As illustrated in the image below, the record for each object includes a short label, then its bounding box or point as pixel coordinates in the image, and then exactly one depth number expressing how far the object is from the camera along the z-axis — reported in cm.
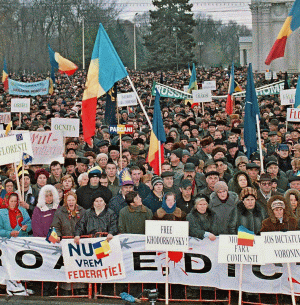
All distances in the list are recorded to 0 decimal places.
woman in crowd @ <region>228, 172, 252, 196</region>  1091
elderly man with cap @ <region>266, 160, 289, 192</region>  1208
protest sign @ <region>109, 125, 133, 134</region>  1348
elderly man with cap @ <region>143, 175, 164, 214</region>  1059
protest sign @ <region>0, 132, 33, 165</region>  1125
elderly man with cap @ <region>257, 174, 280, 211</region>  1064
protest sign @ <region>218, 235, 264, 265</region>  884
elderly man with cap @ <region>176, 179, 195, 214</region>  1037
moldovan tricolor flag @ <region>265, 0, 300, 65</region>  1315
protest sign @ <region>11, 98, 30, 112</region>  2162
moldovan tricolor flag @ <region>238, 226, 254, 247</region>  879
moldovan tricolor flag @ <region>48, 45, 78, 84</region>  2775
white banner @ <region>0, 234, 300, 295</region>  920
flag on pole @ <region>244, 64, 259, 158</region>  1312
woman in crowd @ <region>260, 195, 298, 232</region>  909
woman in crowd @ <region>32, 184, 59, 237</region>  995
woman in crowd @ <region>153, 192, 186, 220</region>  956
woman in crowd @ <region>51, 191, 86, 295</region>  978
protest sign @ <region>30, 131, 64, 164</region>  1505
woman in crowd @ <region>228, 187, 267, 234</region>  939
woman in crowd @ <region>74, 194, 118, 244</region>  963
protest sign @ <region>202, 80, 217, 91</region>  2802
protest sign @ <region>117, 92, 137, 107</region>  1864
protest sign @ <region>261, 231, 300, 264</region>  877
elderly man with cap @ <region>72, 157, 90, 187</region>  1345
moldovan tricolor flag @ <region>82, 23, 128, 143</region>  1302
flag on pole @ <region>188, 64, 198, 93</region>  2569
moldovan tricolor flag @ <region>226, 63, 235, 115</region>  2250
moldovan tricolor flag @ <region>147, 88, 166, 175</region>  1253
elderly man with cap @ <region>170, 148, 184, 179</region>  1336
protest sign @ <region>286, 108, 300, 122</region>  1559
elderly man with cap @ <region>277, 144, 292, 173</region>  1388
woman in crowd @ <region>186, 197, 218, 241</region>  932
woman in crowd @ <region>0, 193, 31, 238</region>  998
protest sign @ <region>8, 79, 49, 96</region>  2644
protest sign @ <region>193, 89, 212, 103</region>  2269
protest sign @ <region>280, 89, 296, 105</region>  1986
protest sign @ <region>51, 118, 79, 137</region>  1591
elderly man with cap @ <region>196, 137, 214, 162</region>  1499
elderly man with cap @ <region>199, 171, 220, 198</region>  1111
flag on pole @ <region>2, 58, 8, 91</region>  3282
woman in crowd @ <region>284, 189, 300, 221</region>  965
